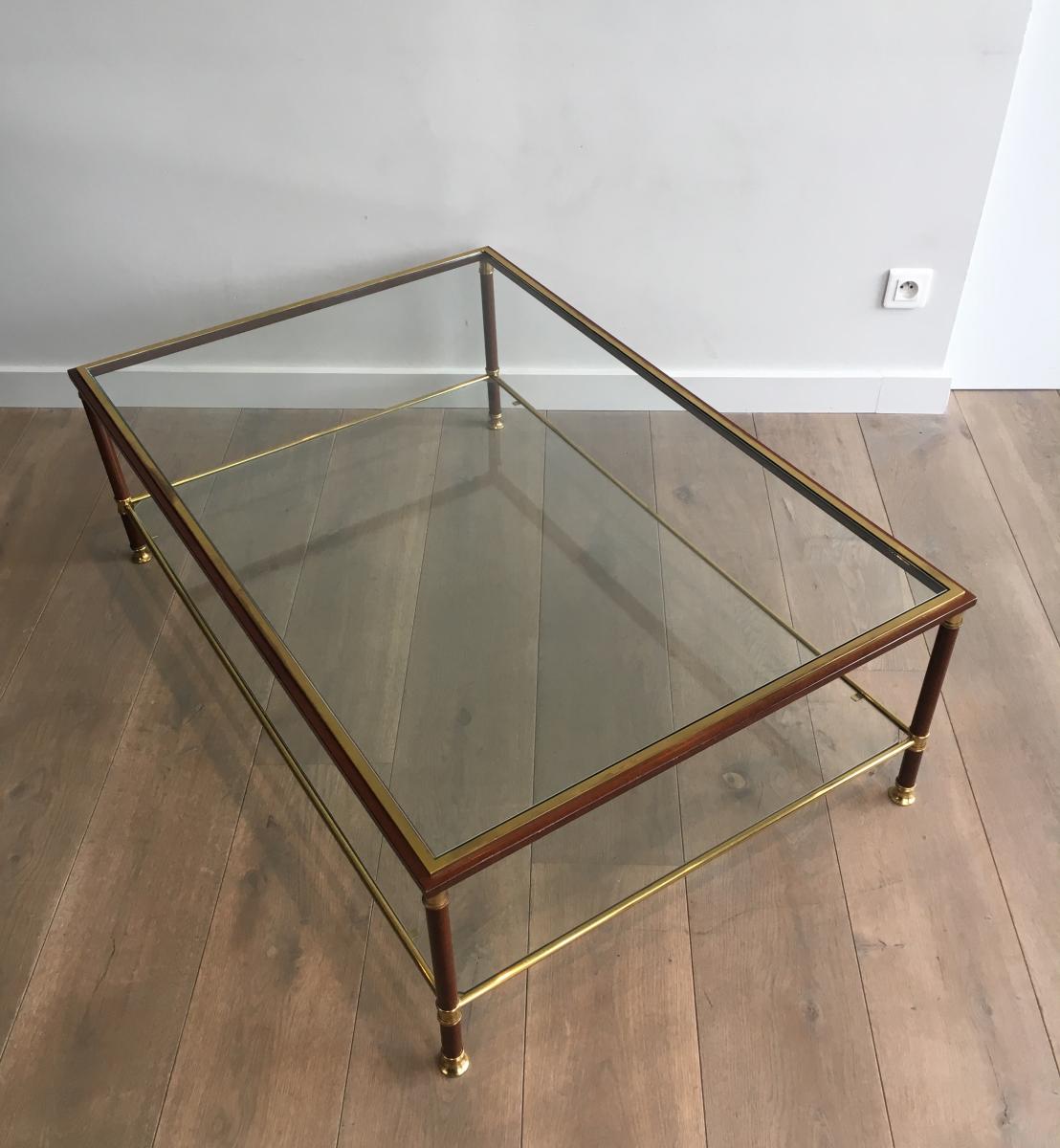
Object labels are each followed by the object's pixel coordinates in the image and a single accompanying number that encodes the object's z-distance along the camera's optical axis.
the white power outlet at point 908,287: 2.21
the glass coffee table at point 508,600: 1.33
